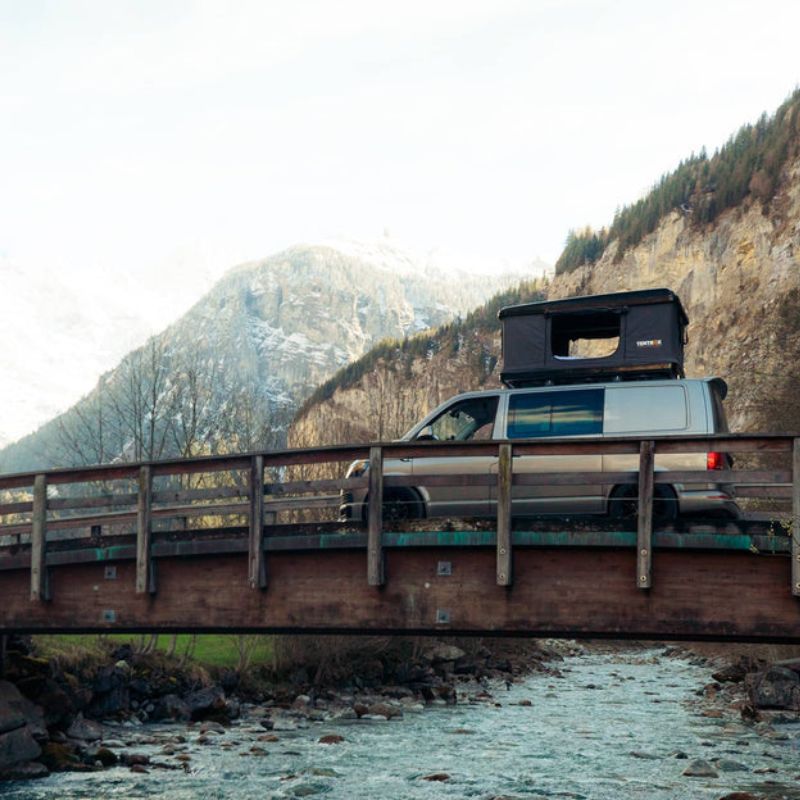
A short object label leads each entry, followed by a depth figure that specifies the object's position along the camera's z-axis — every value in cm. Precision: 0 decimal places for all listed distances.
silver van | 1390
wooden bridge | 1287
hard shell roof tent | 1596
